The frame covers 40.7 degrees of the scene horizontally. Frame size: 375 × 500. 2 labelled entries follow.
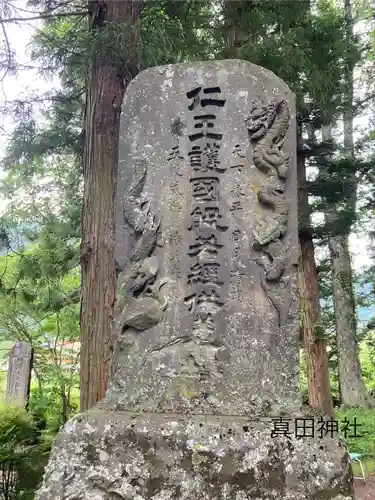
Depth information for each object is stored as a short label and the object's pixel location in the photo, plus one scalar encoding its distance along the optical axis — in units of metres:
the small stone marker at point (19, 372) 8.09
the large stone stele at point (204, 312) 2.28
